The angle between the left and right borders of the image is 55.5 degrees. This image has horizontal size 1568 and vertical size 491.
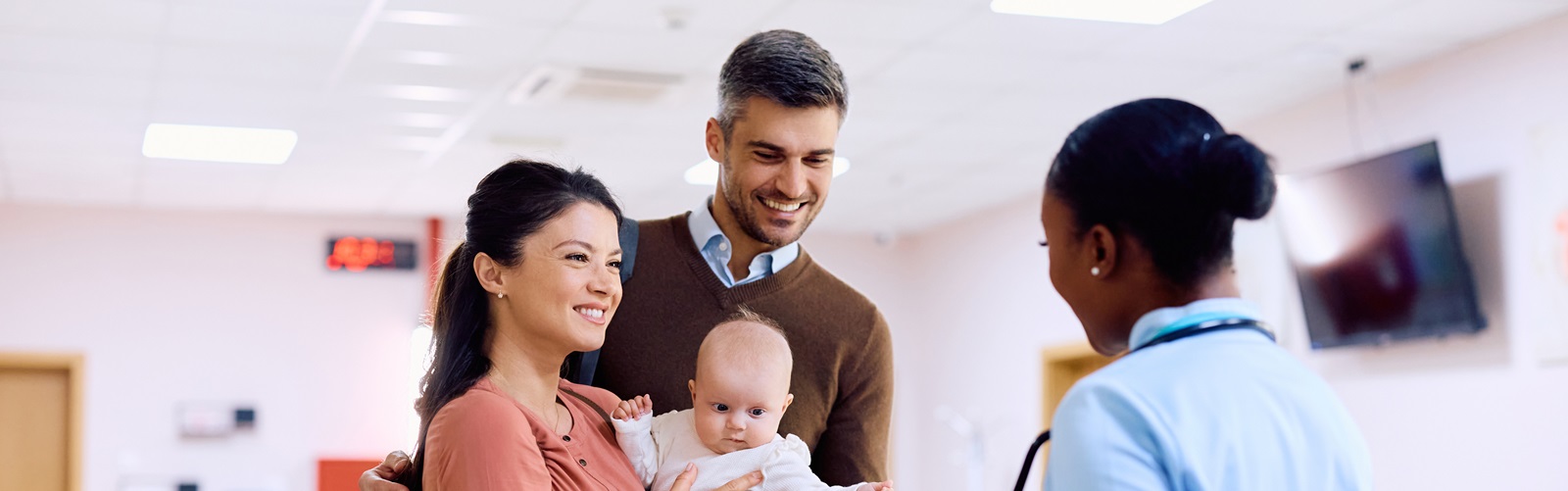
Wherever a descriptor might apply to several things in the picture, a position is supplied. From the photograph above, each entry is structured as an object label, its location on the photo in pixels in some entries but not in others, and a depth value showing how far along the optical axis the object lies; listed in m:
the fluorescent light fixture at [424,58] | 5.52
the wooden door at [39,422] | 8.66
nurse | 1.17
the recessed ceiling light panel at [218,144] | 6.84
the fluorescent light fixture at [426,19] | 4.99
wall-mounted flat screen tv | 5.50
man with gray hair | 2.14
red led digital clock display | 9.39
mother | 1.86
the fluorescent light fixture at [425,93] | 6.07
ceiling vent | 5.82
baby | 2.02
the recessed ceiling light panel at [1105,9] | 4.98
